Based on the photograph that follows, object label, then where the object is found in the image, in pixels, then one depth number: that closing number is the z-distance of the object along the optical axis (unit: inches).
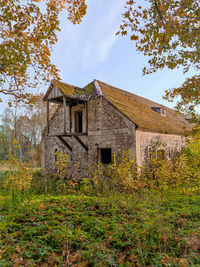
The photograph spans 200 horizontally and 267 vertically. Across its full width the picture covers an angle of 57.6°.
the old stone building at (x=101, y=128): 408.5
